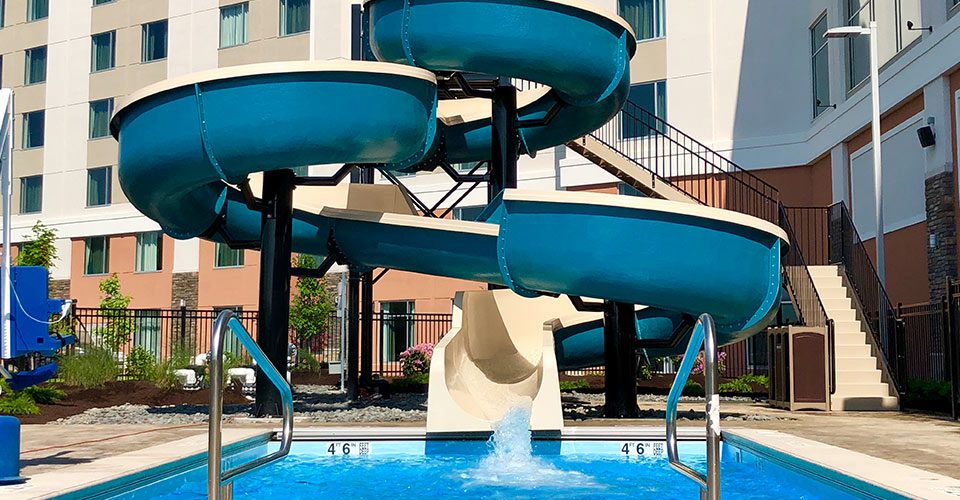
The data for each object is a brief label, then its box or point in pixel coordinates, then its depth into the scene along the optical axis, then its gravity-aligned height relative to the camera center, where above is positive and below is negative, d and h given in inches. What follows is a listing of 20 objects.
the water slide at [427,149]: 413.1 +76.3
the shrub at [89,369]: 756.0 -26.8
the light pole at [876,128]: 717.9 +144.3
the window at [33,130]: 1614.2 +321.7
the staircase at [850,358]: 659.4 -18.4
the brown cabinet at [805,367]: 629.0 -22.3
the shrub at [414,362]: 940.6 -27.6
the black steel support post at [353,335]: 673.0 -1.9
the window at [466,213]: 1237.1 +145.4
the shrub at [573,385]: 837.4 -43.9
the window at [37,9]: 1640.0 +520.9
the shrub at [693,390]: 785.6 -45.2
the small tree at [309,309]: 1251.8 +28.5
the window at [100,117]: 1555.1 +329.6
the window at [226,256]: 1406.3 +105.1
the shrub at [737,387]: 815.7 -45.3
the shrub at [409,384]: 812.0 -41.5
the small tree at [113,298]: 1353.3 +48.8
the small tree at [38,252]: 1091.3 +87.7
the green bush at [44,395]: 639.1 -39.2
